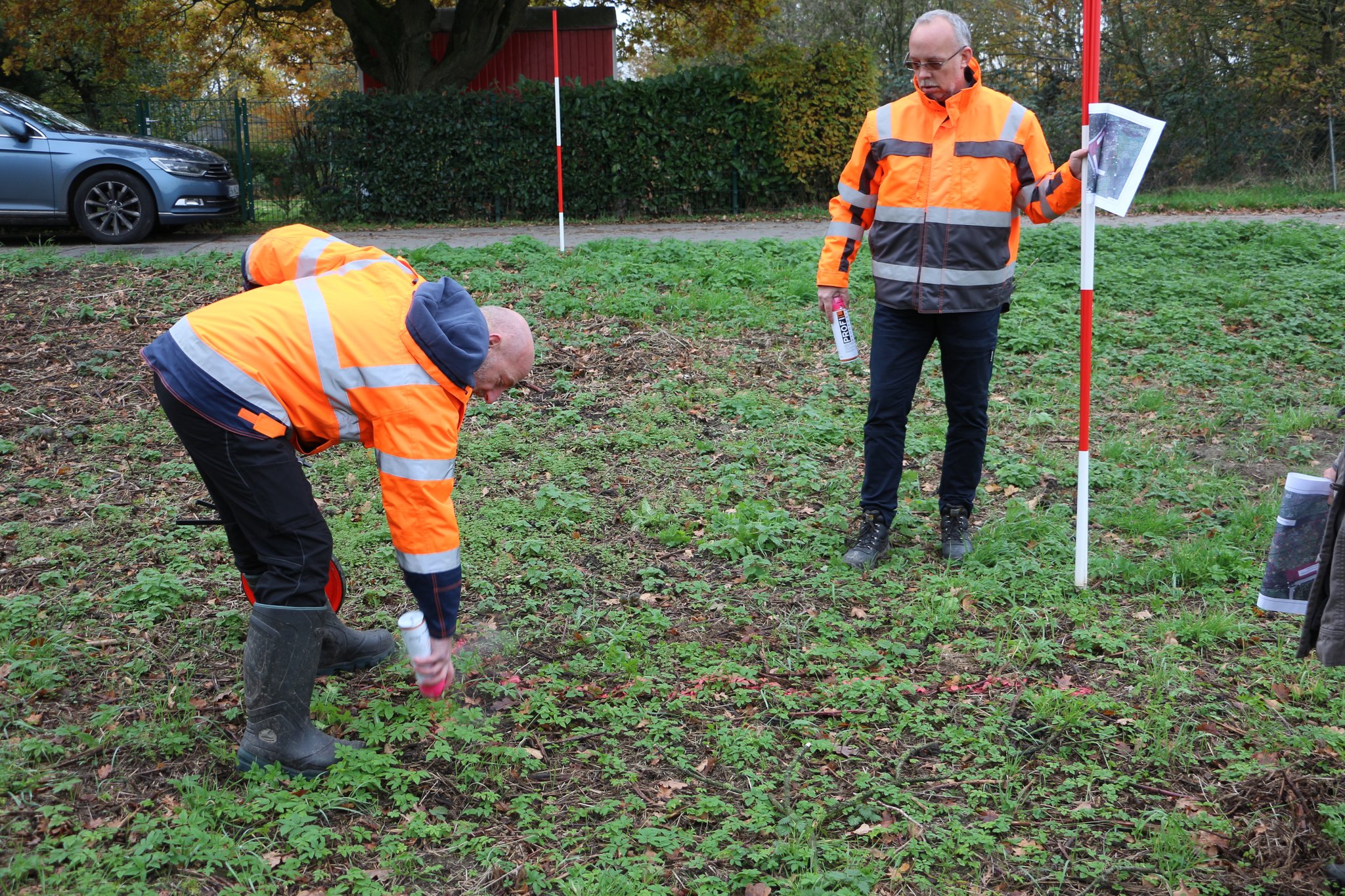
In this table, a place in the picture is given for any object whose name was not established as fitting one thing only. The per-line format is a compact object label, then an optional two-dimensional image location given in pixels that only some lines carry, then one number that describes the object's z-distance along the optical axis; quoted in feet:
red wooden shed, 58.34
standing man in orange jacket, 14.26
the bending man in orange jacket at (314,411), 9.34
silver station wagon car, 36.42
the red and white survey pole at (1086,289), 13.78
